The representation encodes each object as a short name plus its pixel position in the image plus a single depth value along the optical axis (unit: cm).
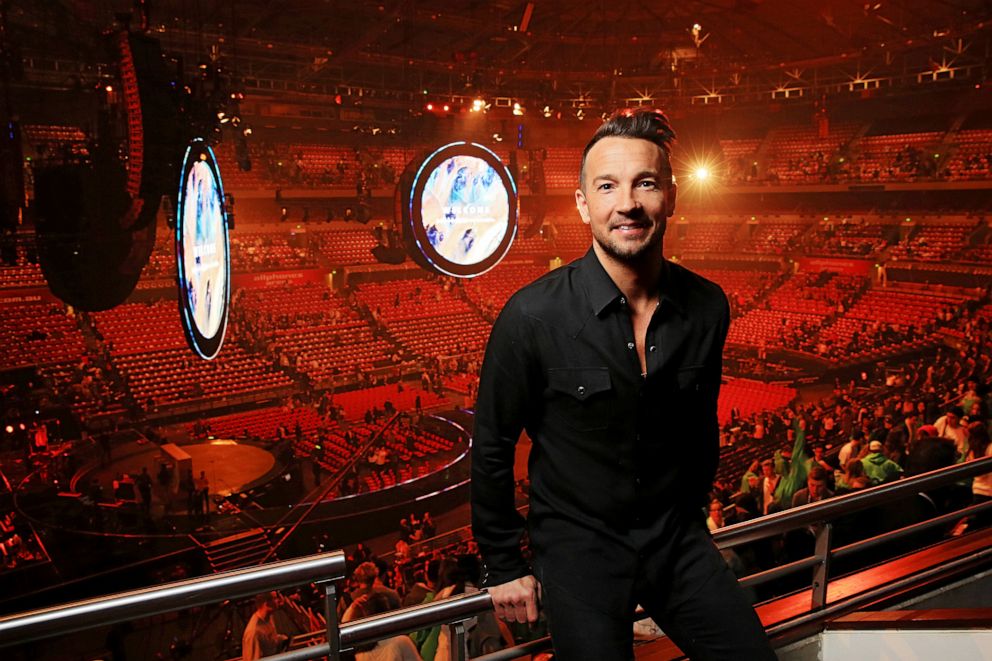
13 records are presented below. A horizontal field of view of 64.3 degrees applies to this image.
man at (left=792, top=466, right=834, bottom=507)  398
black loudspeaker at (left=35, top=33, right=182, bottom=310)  593
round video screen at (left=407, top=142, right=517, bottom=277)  920
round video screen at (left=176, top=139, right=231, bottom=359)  590
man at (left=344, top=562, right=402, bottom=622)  304
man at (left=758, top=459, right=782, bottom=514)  544
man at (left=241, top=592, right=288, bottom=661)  333
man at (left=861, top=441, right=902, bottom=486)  430
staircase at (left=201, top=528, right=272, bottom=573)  854
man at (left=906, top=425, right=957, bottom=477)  379
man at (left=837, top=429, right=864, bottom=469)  572
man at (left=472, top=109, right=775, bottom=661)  130
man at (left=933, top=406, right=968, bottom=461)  480
